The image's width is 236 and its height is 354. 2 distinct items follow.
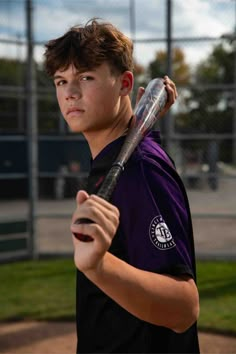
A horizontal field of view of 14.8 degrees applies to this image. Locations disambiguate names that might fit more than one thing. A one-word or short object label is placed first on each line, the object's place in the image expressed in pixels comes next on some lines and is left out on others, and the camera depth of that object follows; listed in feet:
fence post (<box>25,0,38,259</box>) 29.55
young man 6.28
